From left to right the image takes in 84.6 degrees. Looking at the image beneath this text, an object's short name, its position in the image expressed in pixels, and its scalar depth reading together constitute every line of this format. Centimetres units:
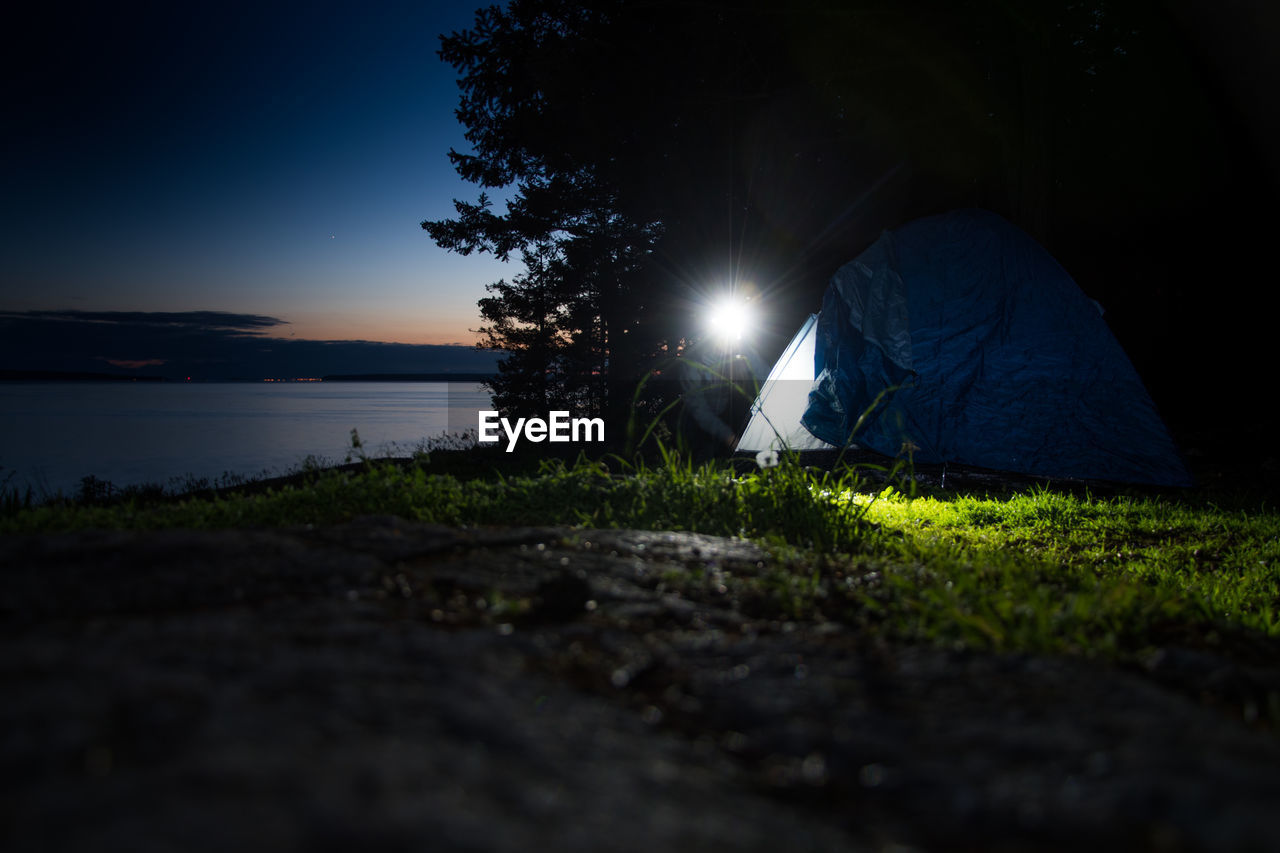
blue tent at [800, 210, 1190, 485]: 657
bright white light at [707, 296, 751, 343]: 1081
